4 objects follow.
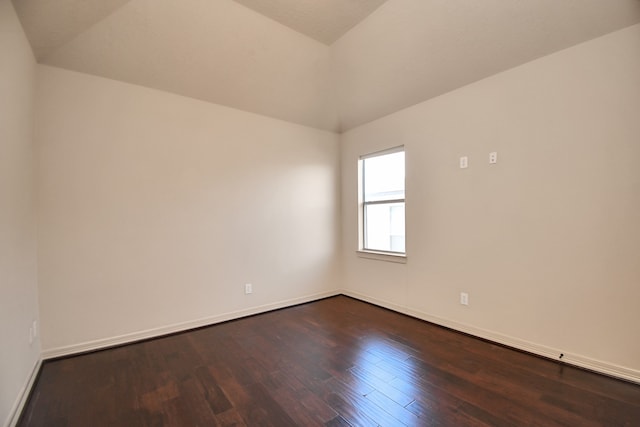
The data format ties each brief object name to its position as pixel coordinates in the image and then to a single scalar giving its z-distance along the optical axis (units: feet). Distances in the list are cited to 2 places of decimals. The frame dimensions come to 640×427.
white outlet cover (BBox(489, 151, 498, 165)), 8.42
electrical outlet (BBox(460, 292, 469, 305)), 9.12
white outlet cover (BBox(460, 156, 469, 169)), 9.11
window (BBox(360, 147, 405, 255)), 11.68
